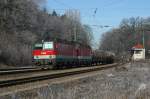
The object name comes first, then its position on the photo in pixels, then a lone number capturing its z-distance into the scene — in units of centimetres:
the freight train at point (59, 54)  4032
